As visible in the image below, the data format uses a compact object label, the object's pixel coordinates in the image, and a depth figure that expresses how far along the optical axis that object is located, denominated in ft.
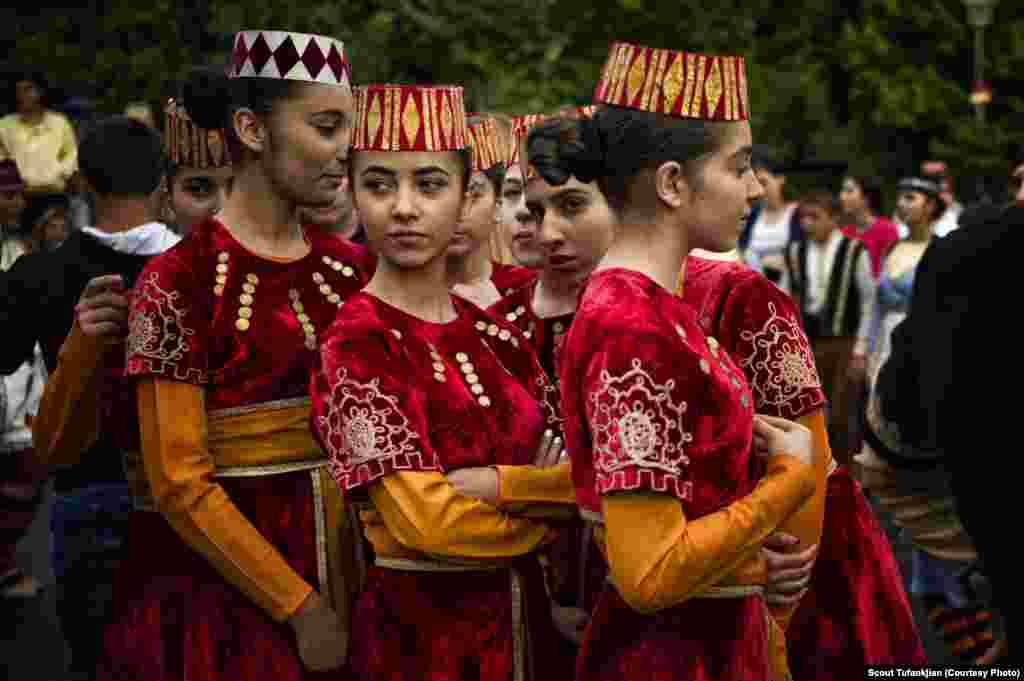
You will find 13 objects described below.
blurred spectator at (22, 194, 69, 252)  33.32
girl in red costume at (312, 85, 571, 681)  11.67
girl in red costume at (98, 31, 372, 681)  12.81
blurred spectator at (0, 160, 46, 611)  25.63
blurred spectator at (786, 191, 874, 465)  40.93
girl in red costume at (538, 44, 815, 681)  10.33
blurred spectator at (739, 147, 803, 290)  47.47
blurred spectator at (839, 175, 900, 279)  49.57
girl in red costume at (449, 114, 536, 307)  16.99
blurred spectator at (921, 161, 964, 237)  49.96
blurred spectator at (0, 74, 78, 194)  48.96
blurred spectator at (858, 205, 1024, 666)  9.85
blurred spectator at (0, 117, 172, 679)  16.42
